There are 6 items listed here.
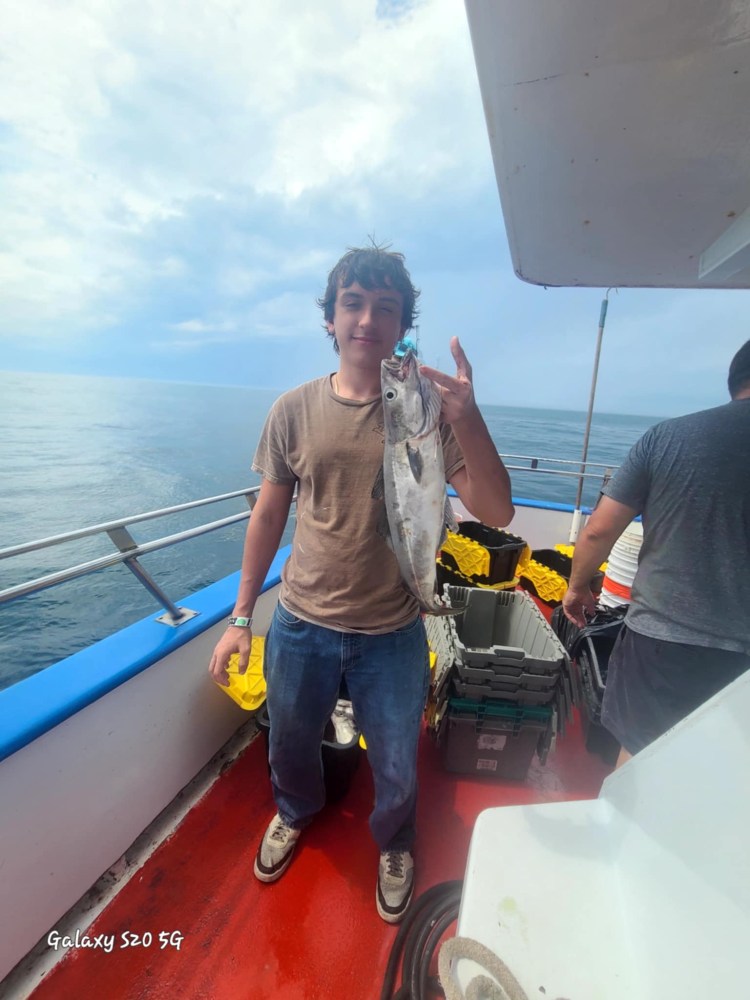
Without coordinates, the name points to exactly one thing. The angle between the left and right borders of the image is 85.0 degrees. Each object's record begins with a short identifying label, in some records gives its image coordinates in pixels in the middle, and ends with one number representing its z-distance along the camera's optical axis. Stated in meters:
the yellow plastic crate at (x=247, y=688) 2.19
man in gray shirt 1.53
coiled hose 0.89
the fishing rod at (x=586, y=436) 4.57
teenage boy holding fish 1.43
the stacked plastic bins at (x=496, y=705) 2.12
